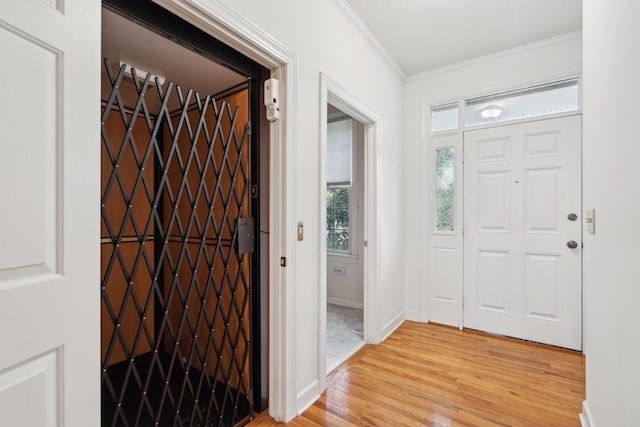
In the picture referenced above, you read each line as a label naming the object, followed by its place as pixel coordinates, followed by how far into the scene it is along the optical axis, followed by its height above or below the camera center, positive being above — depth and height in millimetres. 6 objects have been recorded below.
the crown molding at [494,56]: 2609 +1505
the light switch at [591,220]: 1454 -41
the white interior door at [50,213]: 719 -3
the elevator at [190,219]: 1246 -34
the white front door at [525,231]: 2615 -176
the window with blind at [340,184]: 3859 +356
